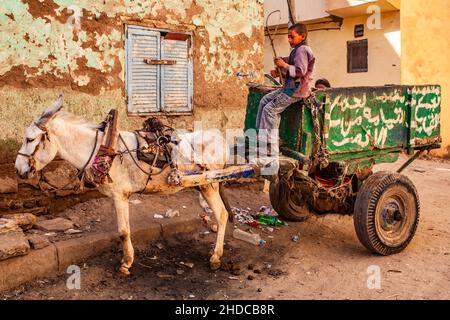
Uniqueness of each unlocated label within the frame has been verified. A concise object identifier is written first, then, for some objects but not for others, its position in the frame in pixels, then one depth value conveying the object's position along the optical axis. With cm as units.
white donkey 417
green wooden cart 485
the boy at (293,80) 472
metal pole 523
